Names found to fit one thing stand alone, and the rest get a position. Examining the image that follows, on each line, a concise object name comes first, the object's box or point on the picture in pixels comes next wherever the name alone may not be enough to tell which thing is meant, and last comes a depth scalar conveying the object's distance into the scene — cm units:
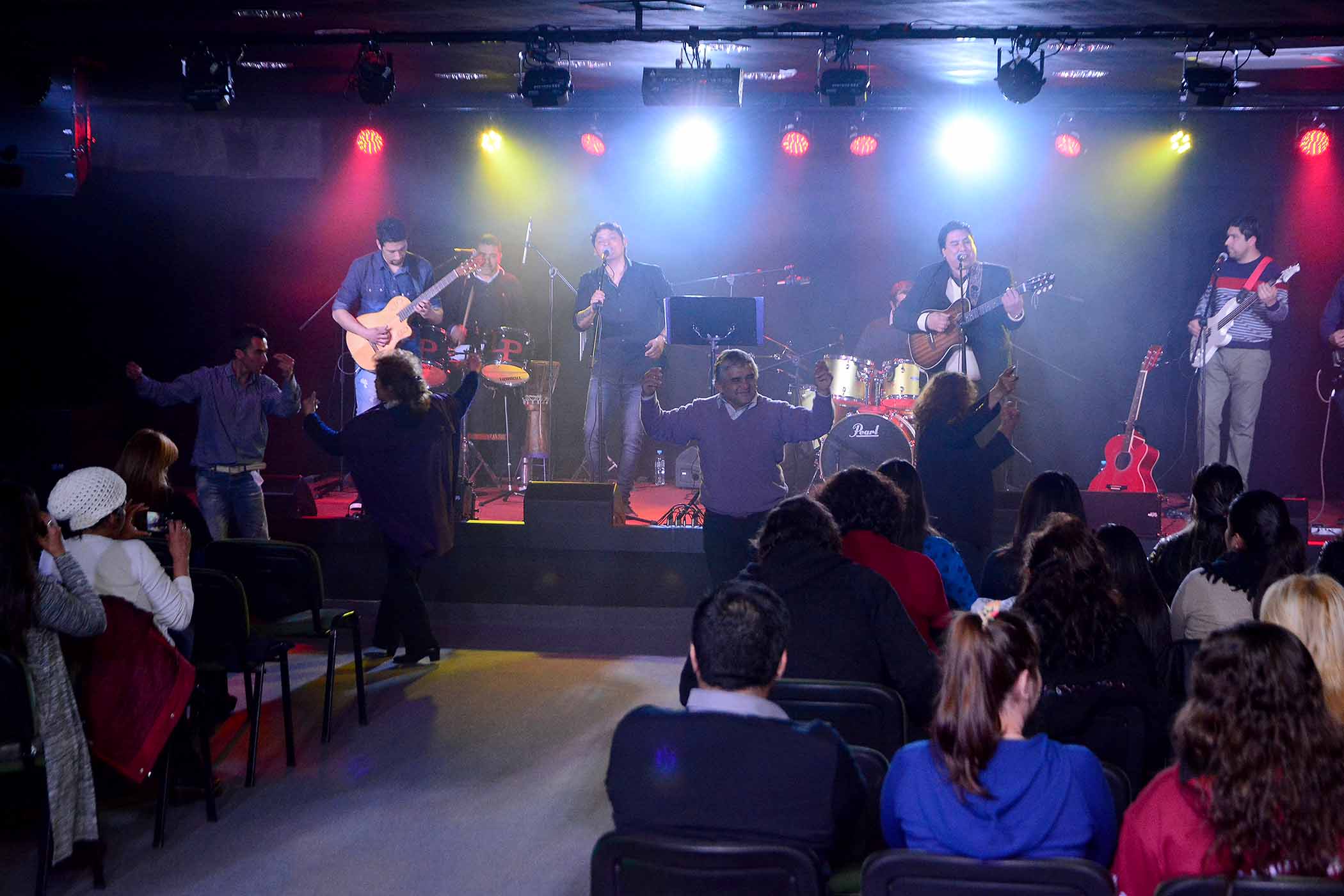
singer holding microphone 873
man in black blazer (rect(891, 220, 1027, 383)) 837
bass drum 849
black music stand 727
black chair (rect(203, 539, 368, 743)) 505
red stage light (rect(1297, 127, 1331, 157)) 953
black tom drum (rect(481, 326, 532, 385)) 934
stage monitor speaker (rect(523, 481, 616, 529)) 739
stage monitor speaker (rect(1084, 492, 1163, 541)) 753
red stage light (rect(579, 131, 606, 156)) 1041
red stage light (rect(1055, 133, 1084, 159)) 978
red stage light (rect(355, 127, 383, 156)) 1045
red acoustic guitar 898
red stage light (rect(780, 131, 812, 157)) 1027
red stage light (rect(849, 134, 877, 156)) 1002
